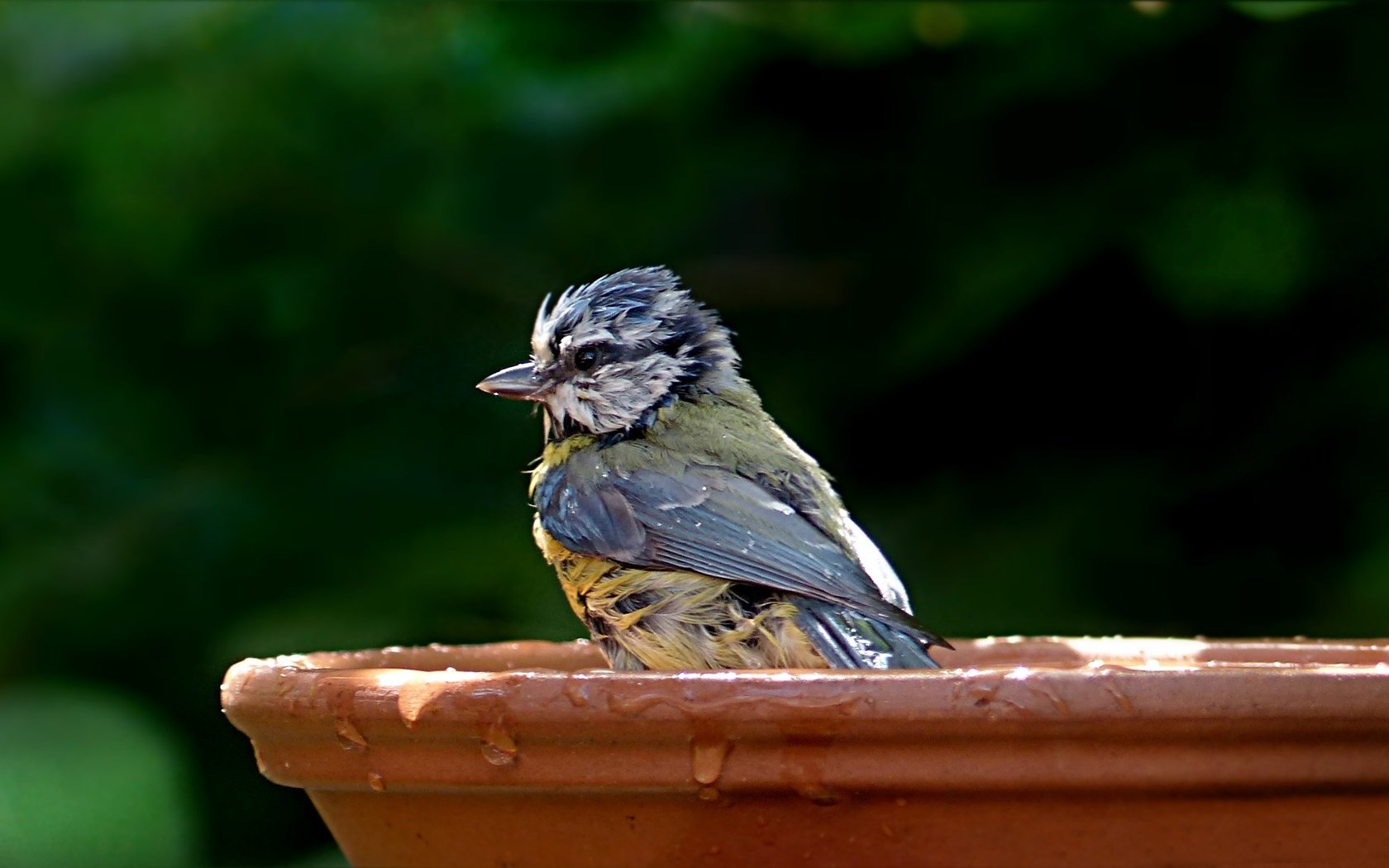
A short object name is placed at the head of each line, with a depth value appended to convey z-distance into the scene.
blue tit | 2.73
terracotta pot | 2.68
